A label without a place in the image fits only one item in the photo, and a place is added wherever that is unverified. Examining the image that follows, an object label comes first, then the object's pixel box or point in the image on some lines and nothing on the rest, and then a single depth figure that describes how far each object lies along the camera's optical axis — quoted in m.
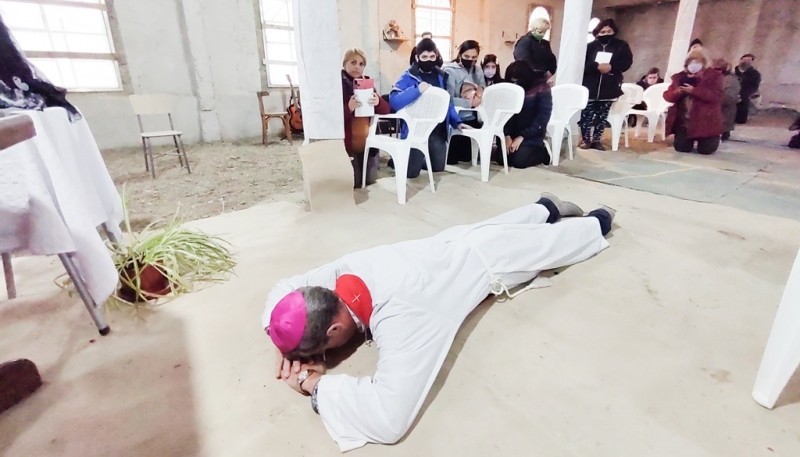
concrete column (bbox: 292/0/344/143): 2.45
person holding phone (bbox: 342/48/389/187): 2.97
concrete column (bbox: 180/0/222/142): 5.22
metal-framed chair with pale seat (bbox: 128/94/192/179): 3.65
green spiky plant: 1.65
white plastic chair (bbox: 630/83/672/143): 5.26
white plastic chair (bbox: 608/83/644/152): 4.59
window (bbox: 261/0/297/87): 5.94
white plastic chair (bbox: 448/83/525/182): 3.32
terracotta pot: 1.65
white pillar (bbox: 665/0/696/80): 6.26
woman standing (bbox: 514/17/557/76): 3.97
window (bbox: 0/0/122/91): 4.38
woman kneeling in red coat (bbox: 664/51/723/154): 4.30
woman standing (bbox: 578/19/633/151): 4.26
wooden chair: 5.44
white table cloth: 1.19
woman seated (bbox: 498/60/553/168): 3.62
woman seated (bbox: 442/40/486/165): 3.82
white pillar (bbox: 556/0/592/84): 4.15
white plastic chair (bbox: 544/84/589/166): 3.94
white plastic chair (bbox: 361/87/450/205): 2.79
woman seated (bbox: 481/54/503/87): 4.39
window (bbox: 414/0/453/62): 7.16
